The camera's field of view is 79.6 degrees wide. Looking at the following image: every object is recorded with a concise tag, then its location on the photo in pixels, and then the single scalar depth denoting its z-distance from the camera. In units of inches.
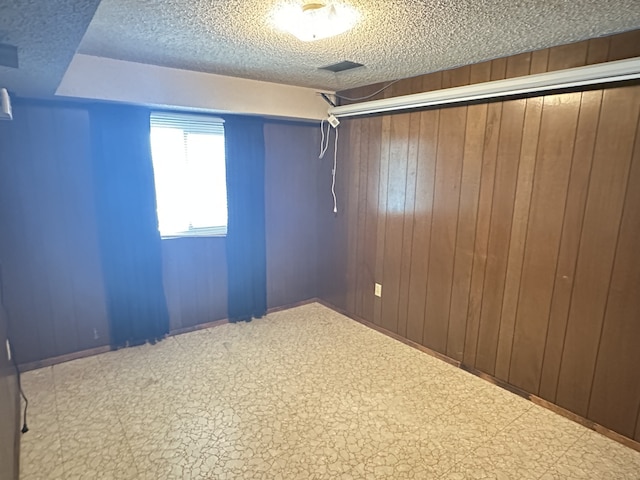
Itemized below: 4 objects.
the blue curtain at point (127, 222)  114.8
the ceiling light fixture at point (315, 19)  66.5
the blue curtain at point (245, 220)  137.9
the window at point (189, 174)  128.4
